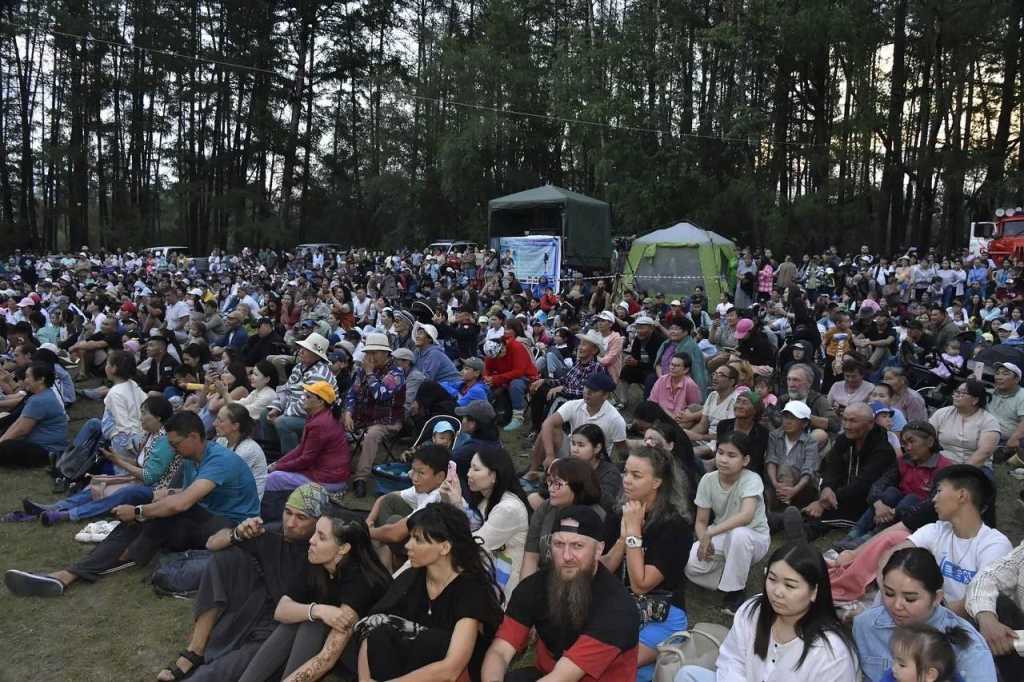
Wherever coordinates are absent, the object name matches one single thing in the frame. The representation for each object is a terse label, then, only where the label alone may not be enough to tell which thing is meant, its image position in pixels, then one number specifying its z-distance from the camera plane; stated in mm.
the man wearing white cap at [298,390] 6992
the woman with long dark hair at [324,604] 3605
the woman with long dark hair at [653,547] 3656
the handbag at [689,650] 3398
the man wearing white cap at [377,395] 7230
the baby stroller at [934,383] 8266
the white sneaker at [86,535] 5602
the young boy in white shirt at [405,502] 4371
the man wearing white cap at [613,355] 8258
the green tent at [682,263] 17625
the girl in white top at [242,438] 5461
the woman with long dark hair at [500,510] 4227
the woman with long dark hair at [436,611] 3217
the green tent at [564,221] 21766
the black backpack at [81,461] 6855
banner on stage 18703
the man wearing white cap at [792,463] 5836
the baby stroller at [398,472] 6578
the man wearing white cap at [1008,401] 6629
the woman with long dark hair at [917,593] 2982
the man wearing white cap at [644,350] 9227
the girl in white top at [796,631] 2865
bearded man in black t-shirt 2977
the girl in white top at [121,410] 6645
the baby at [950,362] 8484
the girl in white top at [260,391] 7309
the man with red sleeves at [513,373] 8688
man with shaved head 5570
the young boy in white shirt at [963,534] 3662
